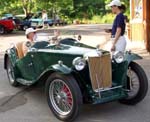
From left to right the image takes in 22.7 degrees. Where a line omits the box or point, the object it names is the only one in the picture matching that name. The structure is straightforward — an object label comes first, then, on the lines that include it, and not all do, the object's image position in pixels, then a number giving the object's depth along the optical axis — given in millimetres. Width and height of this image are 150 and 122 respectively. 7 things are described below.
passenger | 7668
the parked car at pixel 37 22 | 34894
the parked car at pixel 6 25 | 27047
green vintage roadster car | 5629
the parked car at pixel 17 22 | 31520
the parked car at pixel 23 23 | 32691
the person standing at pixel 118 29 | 7035
